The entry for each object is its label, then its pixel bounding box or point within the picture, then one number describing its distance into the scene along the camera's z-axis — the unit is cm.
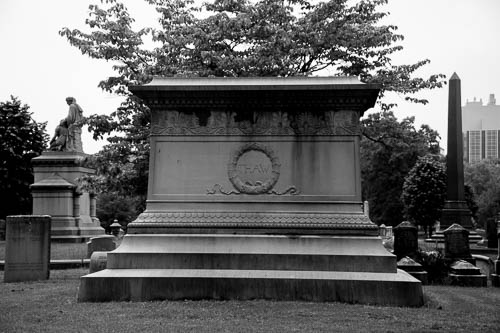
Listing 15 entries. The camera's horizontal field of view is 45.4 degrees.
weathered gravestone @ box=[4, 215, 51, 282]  1409
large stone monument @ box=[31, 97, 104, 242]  3147
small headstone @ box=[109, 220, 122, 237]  3868
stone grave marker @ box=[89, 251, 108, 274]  1334
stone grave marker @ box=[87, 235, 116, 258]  1908
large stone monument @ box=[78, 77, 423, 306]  1026
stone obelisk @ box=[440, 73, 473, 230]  3200
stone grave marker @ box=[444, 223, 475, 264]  1767
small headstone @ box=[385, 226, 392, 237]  4312
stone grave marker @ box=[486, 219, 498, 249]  3112
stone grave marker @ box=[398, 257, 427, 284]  1465
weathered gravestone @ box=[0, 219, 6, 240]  4212
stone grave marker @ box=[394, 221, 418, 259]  1673
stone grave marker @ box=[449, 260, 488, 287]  1525
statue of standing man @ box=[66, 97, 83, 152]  3359
